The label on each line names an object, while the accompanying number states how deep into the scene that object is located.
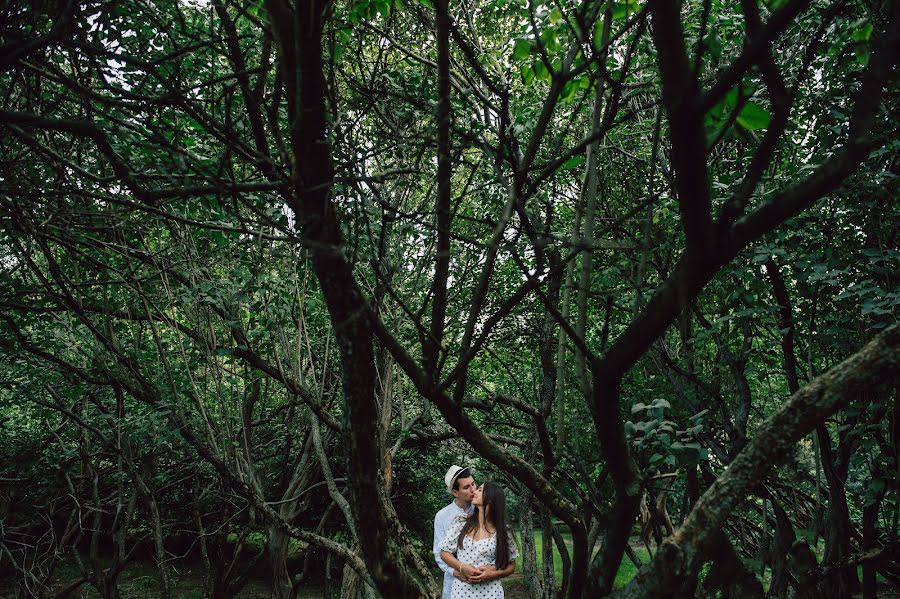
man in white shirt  4.70
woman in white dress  4.43
